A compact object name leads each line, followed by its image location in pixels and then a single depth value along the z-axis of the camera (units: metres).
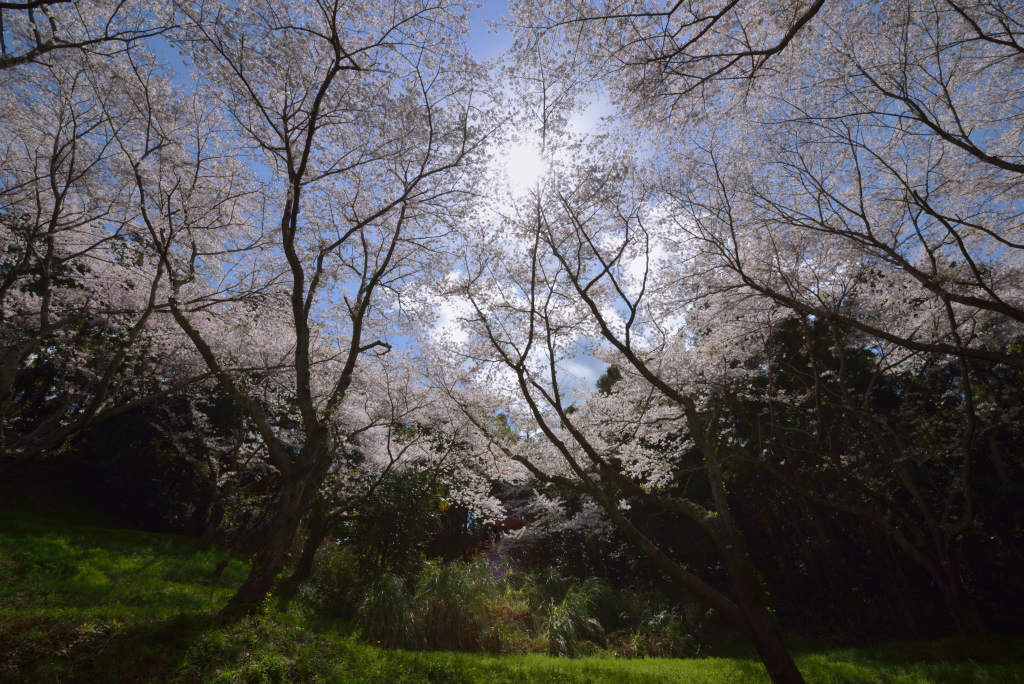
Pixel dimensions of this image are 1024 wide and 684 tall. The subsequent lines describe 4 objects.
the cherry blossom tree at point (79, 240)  5.73
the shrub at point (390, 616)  7.11
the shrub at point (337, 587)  8.70
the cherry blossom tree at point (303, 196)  5.48
